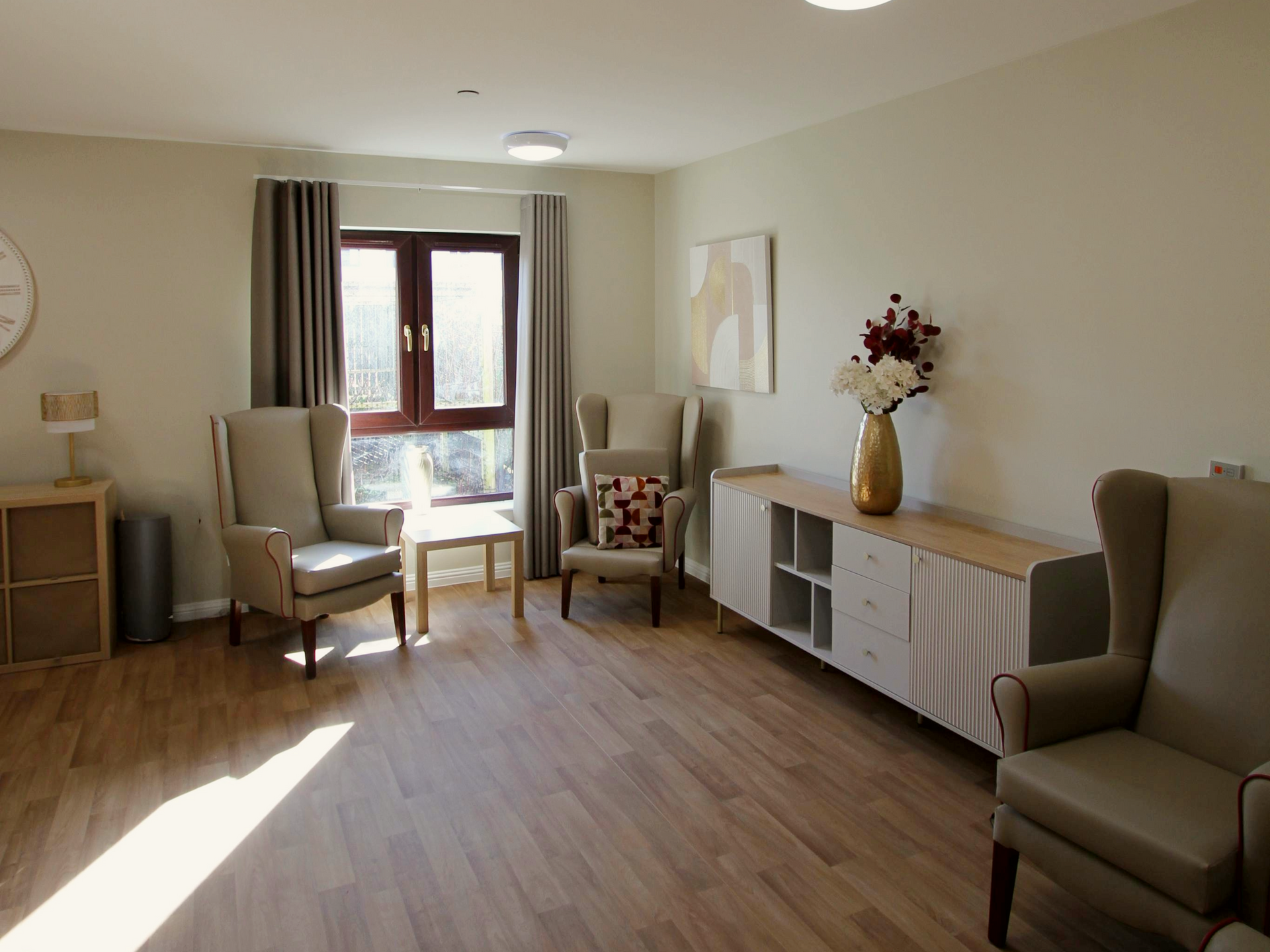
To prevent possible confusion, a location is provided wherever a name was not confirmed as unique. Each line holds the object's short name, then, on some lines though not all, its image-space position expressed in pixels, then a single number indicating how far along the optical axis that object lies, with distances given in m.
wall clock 4.31
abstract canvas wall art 4.67
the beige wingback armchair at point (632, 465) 4.66
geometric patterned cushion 4.83
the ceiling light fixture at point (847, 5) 2.32
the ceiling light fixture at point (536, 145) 4.42
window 5.19
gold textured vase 3.61
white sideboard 2.82
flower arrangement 3.54
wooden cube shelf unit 4.06
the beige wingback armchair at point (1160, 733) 1.87
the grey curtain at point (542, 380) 5.36
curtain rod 4.91
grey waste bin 4.38
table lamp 4.11
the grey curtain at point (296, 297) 4.69
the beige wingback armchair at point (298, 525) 4.07
